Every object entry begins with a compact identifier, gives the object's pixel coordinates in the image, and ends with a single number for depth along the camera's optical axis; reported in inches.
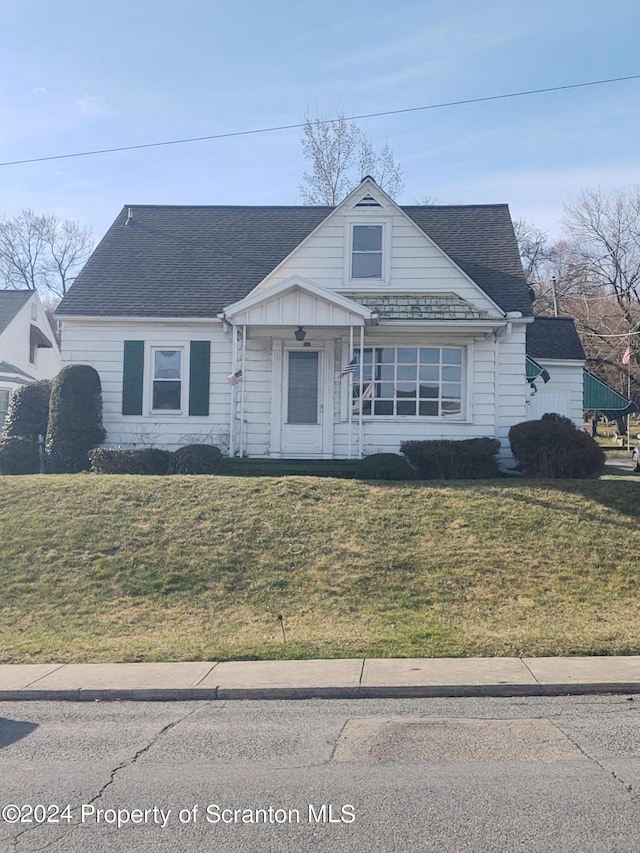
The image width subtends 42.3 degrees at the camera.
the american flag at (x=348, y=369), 658.2
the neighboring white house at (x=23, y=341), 1248.2
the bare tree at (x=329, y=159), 1629.1
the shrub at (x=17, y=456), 675.4
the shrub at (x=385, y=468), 608.7
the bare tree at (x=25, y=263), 2370.8
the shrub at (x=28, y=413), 709.3
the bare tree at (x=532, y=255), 2283.5
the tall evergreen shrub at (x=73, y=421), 681.0
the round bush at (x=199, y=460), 643.5
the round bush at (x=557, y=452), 604.7
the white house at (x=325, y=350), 694.5
